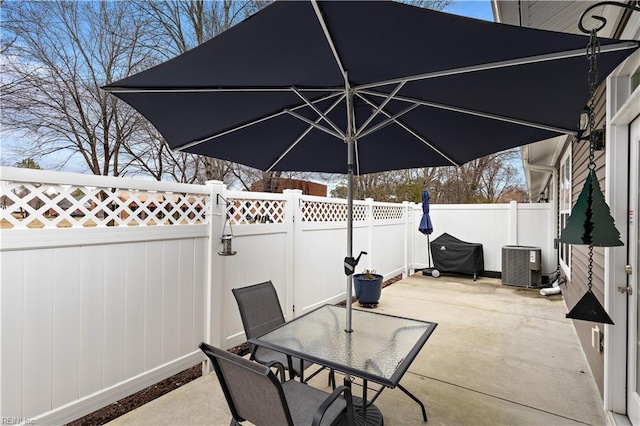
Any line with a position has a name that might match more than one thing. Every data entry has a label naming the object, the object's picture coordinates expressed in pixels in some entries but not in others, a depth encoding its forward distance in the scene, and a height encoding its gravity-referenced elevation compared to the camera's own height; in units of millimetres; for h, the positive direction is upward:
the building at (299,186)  10633 +1070
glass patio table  1646 -805
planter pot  4895 -1192
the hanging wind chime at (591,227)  1520 -55
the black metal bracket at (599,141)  2410 +583
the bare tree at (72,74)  6711 +3096
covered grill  7105 -945
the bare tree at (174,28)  8125 +4838
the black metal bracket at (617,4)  1293 +933
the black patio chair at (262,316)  2336 -839
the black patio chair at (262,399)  1308 -853
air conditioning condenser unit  6293 -1049
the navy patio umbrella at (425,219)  7488 -121
